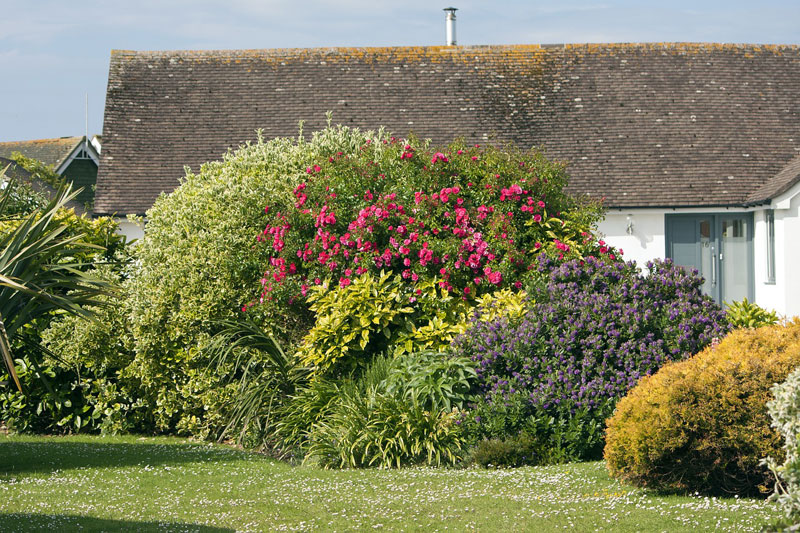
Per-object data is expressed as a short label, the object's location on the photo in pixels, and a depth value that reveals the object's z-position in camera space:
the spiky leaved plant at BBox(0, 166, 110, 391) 17.20
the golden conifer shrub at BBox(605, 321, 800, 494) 14.56
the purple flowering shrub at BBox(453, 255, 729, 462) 18.33
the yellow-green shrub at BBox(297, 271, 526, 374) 21.27
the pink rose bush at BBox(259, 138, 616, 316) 22.25
